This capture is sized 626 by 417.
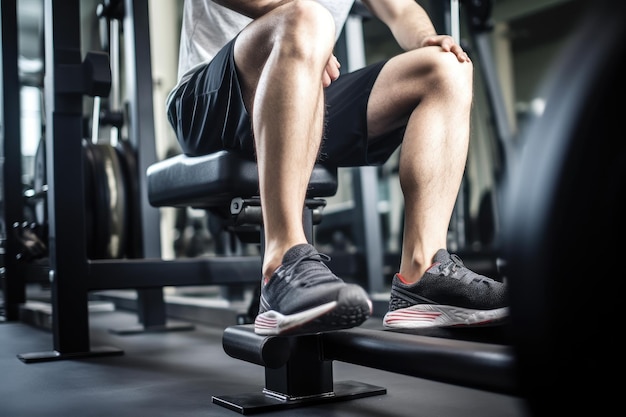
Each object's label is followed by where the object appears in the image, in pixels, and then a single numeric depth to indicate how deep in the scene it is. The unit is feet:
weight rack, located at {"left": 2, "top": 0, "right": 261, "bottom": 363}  6.34
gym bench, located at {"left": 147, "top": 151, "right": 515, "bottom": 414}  2.96
